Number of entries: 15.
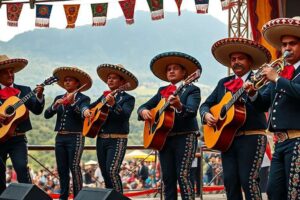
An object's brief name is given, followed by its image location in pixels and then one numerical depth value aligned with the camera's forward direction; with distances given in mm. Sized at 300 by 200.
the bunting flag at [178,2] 14801
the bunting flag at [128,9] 15807
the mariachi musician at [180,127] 9257
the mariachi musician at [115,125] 10818
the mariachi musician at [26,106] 10738
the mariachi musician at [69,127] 11567
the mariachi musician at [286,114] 6999
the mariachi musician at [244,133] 8174
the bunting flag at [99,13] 16164
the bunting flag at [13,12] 16525
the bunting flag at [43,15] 16335
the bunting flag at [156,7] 15104
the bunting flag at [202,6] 14528
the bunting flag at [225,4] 13902
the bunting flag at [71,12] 16303
